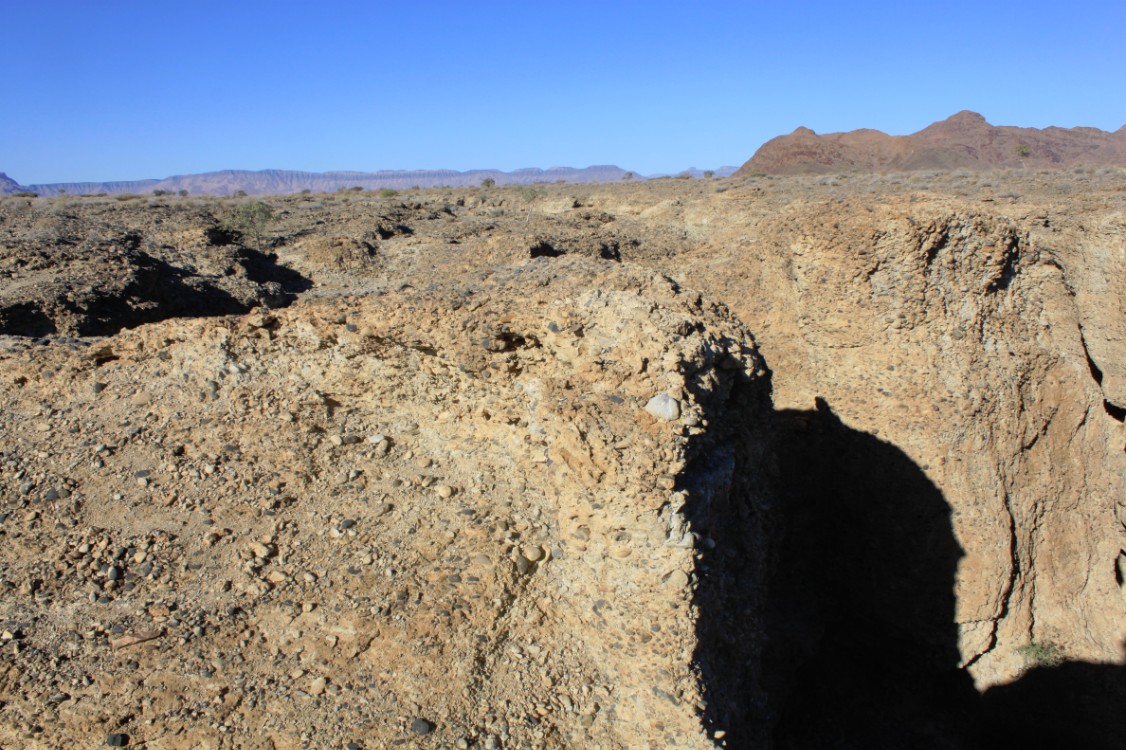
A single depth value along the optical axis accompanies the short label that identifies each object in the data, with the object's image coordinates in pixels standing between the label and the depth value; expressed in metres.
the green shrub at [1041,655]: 5.04
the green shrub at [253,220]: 13.07
